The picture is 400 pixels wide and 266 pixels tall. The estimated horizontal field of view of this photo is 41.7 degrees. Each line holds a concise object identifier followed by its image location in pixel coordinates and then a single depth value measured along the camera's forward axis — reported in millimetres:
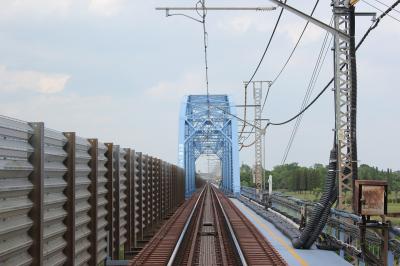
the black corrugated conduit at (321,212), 11695
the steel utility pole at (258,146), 38781
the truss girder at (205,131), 57209
